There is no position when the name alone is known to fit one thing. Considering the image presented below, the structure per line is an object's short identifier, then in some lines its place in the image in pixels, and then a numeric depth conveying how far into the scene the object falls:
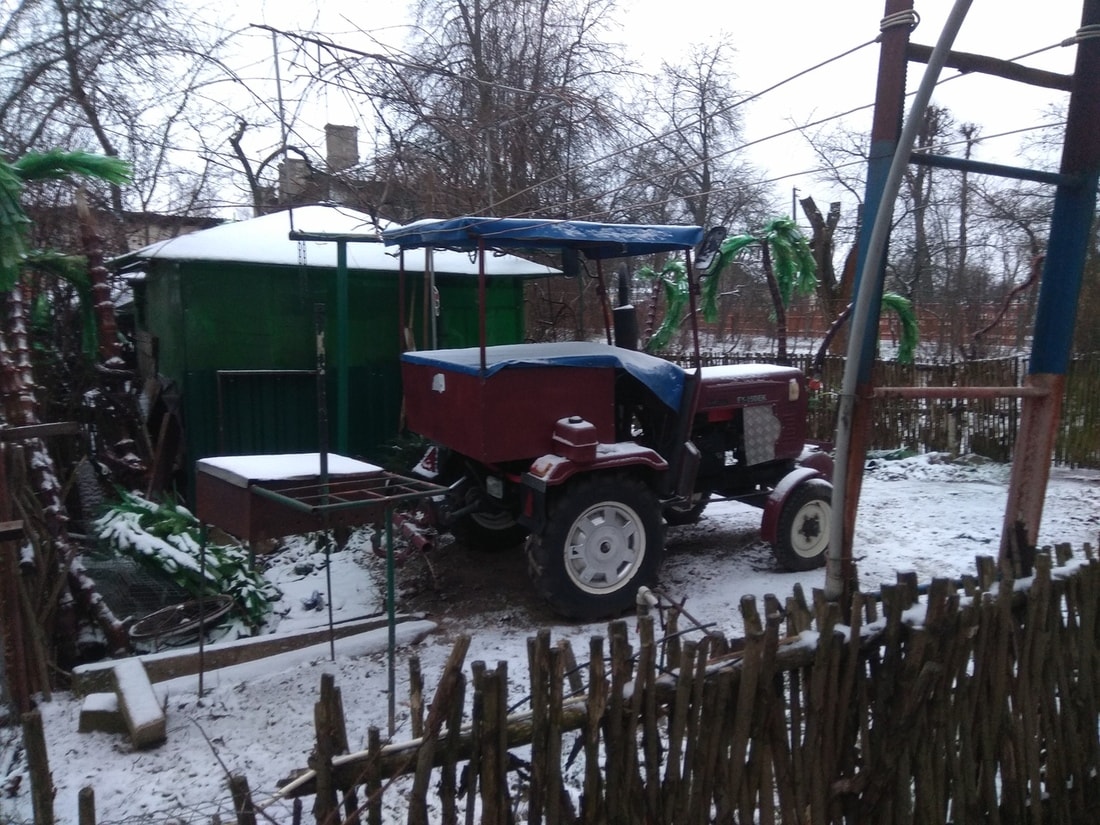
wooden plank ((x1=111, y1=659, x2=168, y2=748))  3.68
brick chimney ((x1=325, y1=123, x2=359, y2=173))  9.76
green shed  7.41
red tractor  5.08
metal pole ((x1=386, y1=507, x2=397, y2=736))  3.93
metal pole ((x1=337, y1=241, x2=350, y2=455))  7.14
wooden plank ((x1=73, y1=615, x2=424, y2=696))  4.23
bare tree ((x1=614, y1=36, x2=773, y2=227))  13.26
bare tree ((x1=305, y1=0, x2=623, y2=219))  9.19
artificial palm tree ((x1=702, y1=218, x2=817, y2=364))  10.76
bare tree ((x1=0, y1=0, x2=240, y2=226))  10.48
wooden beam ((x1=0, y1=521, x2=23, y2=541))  3.09
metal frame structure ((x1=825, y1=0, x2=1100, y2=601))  2.99
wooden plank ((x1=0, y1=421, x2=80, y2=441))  4.05
